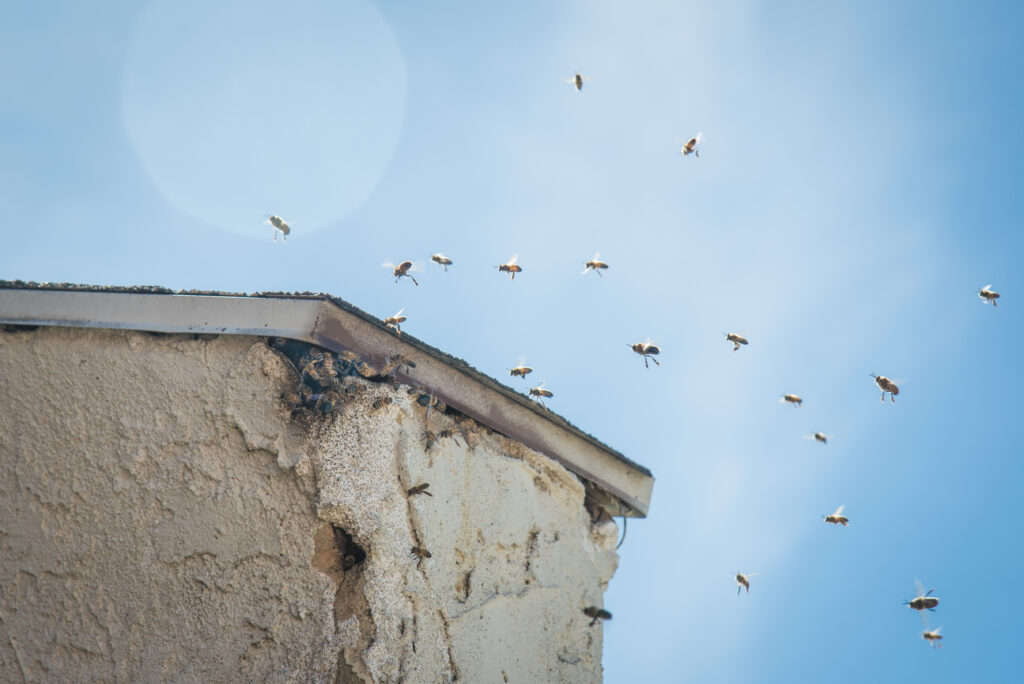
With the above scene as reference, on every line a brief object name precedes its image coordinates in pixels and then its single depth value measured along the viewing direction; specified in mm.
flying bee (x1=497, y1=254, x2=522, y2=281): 12945
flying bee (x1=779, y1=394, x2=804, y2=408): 15961
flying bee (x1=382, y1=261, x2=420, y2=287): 10484
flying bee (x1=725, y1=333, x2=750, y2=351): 14648
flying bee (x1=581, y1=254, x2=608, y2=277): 14455
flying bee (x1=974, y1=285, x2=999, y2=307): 14905
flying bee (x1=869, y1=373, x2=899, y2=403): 14047
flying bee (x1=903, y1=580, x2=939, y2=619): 13039
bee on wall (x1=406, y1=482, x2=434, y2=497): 6660
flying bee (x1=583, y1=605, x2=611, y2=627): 8906
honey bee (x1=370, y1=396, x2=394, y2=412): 6617
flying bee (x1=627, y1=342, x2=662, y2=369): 13039
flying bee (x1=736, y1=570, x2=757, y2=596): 15129
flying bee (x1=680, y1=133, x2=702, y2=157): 16344
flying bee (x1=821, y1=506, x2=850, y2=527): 15656
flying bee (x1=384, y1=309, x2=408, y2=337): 7651
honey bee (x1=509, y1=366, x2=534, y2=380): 11602
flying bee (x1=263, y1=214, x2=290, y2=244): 12687
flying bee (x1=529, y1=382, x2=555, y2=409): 10852
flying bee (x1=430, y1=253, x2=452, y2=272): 12516
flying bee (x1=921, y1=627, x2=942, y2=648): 15164
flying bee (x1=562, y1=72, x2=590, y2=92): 15579
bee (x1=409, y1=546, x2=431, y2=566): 6508
